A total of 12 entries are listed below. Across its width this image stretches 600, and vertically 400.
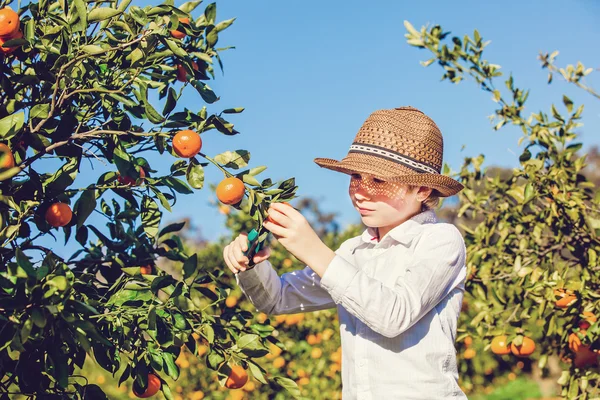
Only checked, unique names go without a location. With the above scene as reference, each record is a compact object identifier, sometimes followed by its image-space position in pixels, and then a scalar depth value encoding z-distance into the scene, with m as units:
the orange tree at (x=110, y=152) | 1.69
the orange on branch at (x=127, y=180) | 1.98
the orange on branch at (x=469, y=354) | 5.57
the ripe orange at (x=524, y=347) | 2.93
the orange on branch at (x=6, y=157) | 1.54
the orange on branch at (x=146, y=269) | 2.23
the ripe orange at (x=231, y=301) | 5.05
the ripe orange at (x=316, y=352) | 4.84
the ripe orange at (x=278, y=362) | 4.79
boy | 1.70
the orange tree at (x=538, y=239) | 2.92
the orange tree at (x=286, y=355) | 4.79
